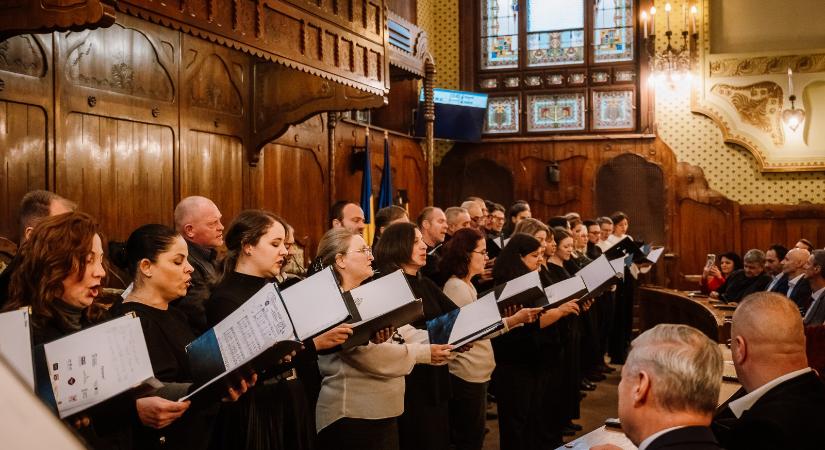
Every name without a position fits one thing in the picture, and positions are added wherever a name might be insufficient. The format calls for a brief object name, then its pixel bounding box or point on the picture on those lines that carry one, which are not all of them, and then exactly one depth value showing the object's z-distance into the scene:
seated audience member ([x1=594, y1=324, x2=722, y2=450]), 1.82
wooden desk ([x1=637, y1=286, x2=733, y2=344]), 6.97
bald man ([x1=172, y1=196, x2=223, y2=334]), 3.82
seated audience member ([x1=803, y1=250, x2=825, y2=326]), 5.53
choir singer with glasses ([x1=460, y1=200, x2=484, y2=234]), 6.89
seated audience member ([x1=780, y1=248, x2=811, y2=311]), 6.10
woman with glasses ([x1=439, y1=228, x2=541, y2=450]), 4.34
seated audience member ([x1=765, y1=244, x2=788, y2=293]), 8.15
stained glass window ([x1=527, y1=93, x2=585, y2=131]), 12.88
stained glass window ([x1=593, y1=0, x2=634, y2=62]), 12.71
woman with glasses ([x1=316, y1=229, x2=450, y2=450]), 3.28
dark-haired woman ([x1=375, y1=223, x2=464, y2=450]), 3.82
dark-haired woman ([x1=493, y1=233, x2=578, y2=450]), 4.70
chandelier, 12.23
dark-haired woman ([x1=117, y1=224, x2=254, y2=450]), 2.58
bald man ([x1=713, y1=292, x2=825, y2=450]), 2.20
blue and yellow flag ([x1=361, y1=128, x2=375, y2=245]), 9.50
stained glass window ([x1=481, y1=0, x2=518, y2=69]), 13.09
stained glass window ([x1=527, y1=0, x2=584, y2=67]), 12.88
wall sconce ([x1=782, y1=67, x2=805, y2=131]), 11.95
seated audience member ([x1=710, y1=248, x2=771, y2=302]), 7.96
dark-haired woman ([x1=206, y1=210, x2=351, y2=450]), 2.87
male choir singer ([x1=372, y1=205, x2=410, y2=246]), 5.36
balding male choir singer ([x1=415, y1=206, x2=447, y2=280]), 5.52
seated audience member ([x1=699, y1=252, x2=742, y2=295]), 9.35
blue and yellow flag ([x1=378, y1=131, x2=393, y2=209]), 10.09
